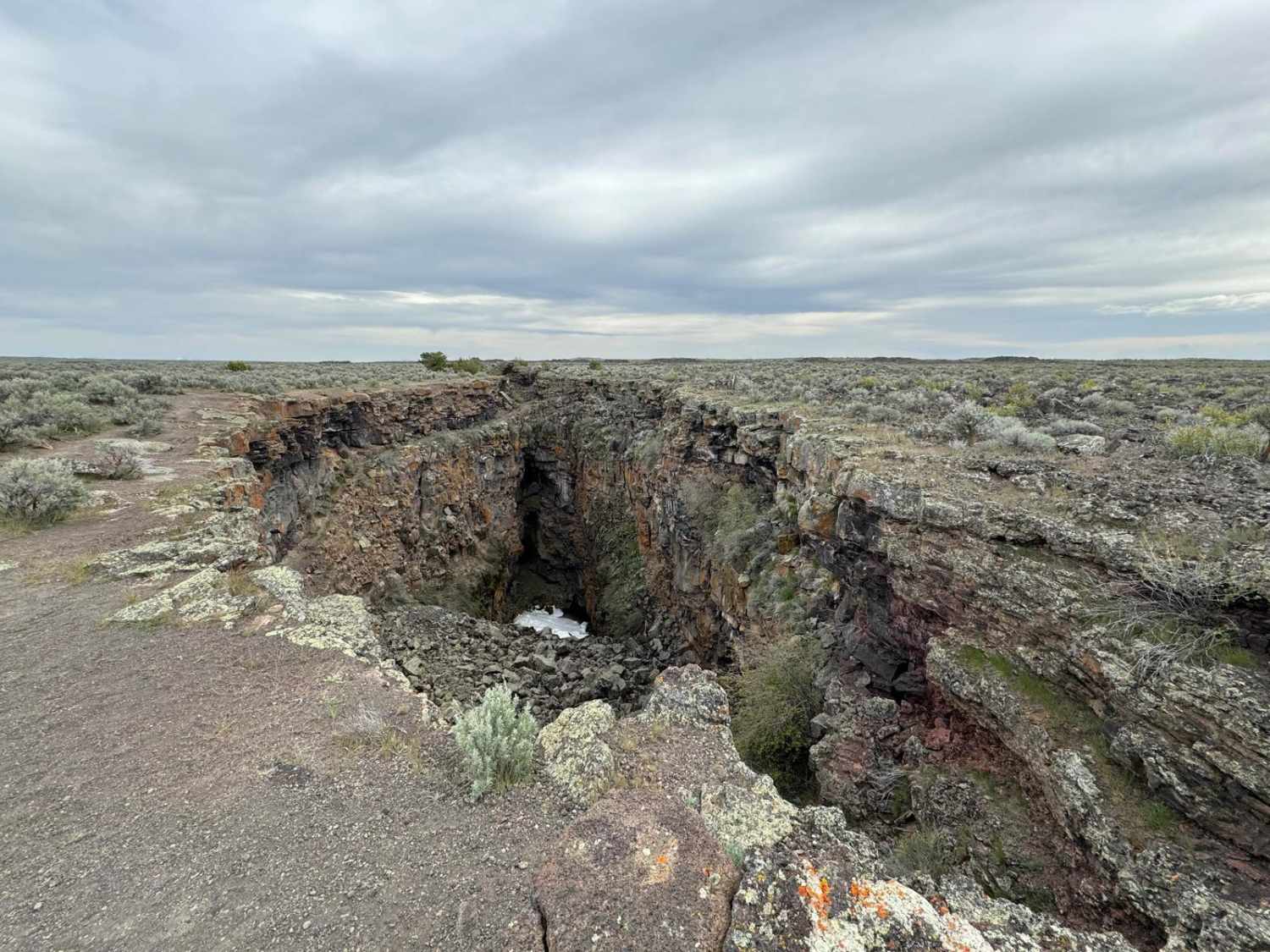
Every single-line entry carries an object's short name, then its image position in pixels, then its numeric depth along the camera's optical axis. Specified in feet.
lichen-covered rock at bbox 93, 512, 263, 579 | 23.39
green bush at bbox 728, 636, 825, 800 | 26.05
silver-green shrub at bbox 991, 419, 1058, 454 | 30.12
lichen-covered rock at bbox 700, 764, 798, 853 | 12.40
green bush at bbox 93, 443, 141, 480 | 33.58
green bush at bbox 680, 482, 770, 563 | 43.80
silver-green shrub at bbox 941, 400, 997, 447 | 34.19
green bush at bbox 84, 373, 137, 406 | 55.36
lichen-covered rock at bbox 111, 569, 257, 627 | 20.33
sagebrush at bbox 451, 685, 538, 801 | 13.51
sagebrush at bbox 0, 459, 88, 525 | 26.55
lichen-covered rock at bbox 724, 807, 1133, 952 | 10.19
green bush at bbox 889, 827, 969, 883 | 16.49
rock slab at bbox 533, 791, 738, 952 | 9.99
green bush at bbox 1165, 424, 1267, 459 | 25.14
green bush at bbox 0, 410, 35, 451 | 37.14
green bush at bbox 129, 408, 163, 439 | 44.24
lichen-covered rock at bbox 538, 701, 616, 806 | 13.70
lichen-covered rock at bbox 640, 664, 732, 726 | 17.17
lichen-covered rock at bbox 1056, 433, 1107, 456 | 28.81
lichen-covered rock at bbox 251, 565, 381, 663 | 19.88
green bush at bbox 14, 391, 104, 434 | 42.50
